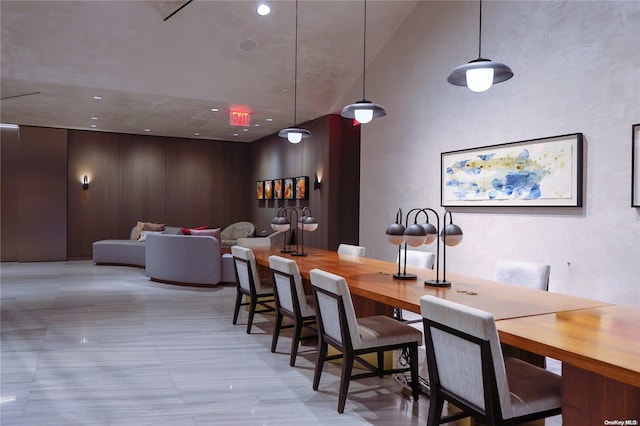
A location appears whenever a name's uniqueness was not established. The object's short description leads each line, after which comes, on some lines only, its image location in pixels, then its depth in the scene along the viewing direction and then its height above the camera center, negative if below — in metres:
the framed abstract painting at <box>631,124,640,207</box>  4.03 +0.35
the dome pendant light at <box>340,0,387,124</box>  4.27 +0.85
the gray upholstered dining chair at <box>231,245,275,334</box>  4.85 -0.78
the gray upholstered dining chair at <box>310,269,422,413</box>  3.01 -0.83
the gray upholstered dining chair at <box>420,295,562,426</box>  2.03 -0.77
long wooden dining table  1.81 -0.55
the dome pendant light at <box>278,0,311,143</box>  5.98 +0.89
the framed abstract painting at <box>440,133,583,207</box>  4.61 +0.36
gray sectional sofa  7.83 -0.93
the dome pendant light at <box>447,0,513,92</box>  2.97 +0.85
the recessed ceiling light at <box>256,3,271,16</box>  6.55 +2.67
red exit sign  9.17 +1.68
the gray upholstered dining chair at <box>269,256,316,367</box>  3.85 -0.77
